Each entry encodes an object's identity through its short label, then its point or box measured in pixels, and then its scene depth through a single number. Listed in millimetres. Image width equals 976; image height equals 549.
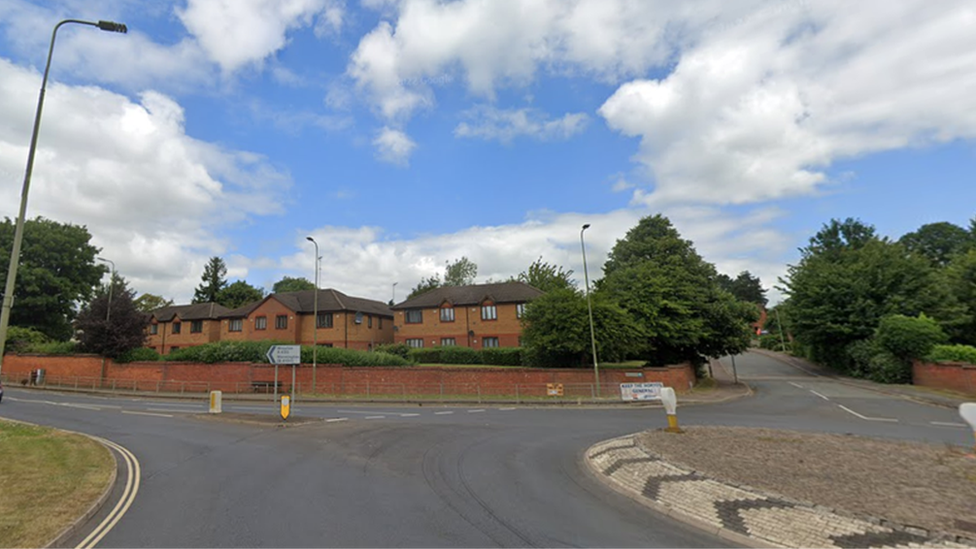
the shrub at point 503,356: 40812
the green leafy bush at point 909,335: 32031
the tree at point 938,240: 73938
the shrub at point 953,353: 28625
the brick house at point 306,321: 50656
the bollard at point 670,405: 13703
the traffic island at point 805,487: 6309
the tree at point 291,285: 97938
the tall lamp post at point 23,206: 9461
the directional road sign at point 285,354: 20734
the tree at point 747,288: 117288
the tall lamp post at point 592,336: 29355
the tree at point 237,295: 83062
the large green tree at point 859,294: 38284
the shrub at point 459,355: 42219
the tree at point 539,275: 67456
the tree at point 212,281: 84875
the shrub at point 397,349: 44188
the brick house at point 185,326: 57062
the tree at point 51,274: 52125
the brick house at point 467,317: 48031
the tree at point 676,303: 35688
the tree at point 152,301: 77819
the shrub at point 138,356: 39156
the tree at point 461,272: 86750
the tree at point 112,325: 38625
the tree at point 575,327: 31609
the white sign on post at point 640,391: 27812
